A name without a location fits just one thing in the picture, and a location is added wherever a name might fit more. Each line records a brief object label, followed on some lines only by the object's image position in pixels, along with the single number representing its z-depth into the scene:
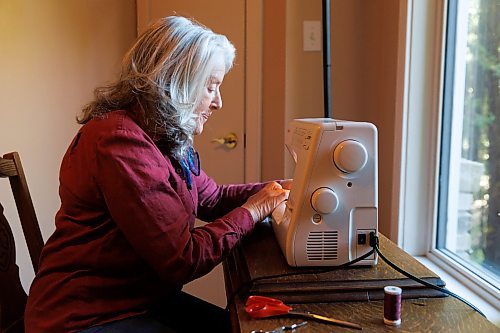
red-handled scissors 0.91
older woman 1.07
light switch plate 2.11
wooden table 0.91
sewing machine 1.08
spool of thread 0.91
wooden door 2.38
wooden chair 1.30
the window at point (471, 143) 1.49
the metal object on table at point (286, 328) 0.88
